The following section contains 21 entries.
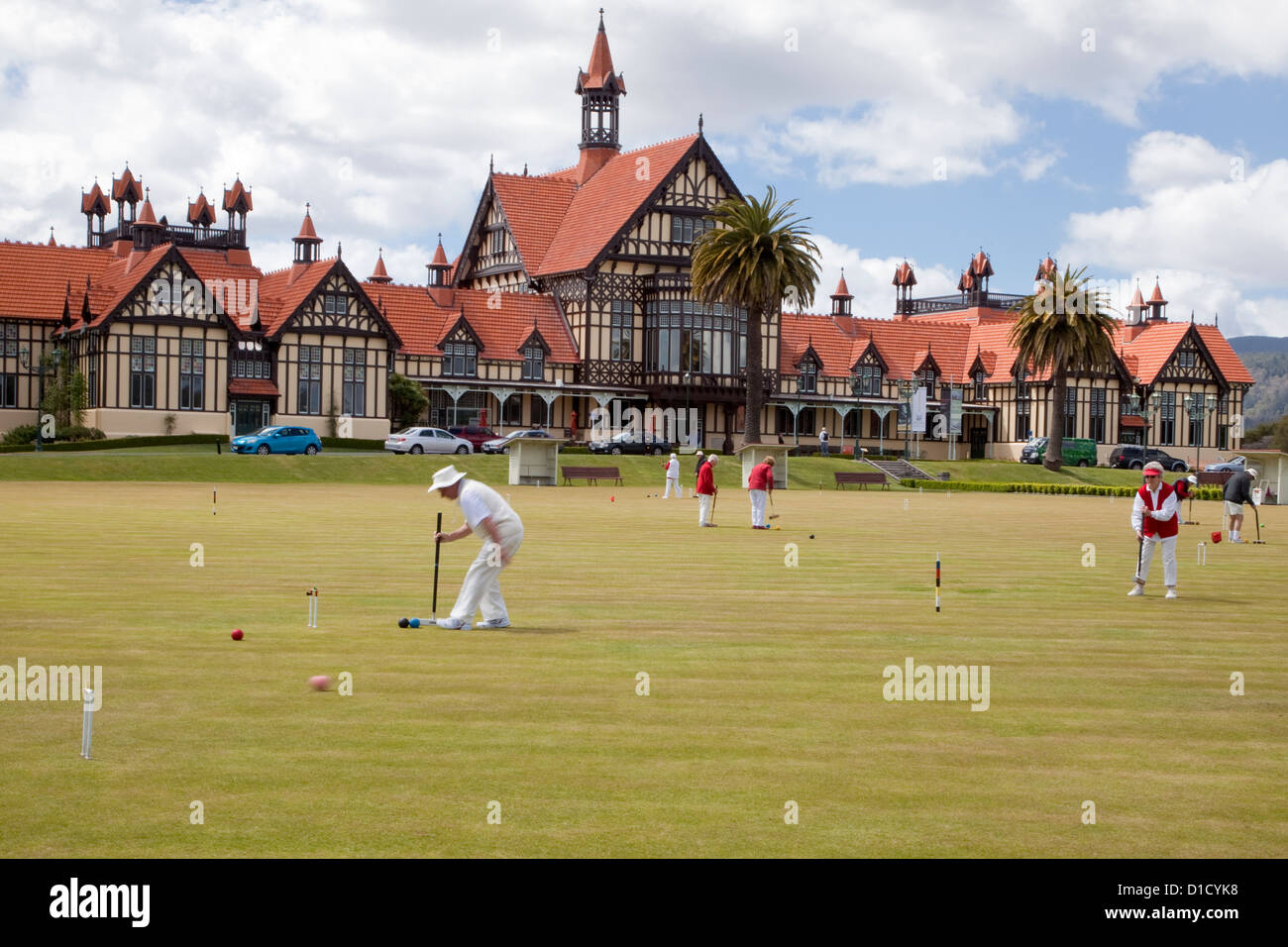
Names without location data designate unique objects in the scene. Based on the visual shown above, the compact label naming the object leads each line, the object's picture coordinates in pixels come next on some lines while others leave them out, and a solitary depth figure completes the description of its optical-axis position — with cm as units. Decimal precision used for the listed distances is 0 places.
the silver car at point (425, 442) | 6881
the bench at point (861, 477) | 6625
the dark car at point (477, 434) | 7529
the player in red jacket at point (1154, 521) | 2047
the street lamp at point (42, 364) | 7406
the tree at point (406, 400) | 7744
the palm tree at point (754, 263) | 7269
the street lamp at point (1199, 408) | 9669
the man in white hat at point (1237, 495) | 3316
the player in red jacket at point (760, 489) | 3434
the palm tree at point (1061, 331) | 7919
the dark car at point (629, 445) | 7644
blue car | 6406
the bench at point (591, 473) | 5962
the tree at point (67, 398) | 7019
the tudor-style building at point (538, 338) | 7275
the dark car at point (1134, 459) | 9094
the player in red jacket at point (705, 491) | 3478
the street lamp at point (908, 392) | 9321
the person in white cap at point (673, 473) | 5081
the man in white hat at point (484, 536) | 1580
